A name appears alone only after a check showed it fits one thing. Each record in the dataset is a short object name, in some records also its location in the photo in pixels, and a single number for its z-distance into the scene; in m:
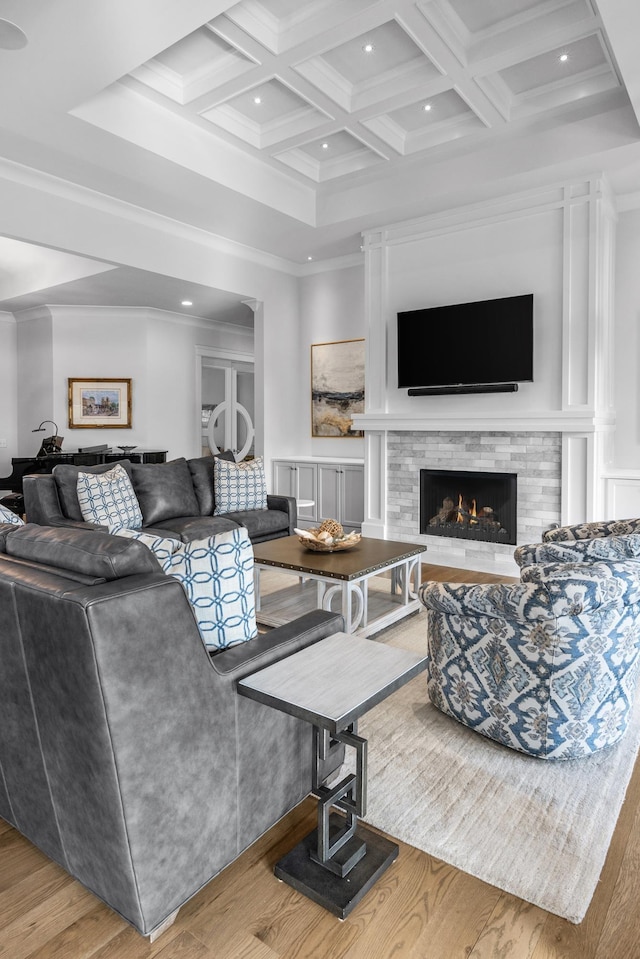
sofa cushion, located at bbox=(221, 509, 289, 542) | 5.02
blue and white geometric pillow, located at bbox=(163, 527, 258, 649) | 1.69
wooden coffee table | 3.25
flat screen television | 4.94
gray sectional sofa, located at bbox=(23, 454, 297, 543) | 4.48
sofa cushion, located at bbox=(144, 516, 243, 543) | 4.53
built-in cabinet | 6.41
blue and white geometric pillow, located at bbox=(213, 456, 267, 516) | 5.17
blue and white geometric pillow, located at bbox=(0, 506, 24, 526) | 2.49
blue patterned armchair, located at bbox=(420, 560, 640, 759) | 2.04
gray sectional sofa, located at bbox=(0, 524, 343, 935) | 1.33
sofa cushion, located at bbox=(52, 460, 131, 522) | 4.46
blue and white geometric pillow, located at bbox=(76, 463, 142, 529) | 4.33
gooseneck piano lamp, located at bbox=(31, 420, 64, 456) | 6.91
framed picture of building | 7.64
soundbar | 5.00
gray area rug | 1.69
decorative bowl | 3.62
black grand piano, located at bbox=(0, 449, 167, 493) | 6.59
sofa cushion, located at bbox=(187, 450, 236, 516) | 5.20
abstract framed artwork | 6.64
